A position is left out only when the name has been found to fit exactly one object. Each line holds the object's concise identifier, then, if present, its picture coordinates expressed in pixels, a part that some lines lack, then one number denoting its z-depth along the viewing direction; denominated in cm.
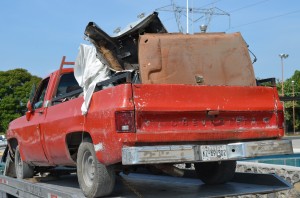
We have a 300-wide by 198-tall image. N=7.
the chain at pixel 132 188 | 512
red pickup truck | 449
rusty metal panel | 495
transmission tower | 2783
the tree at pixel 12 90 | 5838
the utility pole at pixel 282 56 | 6944
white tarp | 532
